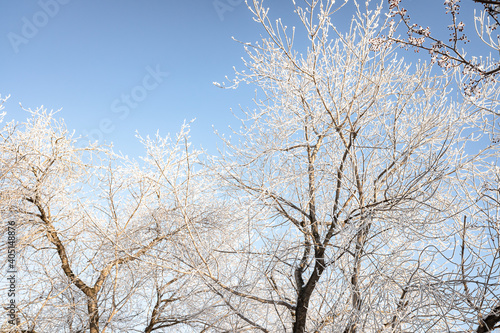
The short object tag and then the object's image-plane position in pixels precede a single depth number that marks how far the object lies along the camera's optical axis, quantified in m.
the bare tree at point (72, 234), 5.60
